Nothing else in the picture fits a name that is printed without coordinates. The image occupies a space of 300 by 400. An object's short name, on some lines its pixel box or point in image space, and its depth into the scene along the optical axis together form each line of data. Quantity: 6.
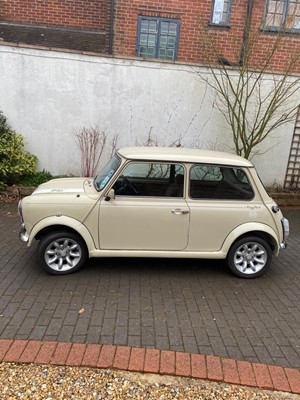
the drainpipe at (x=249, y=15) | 8.76
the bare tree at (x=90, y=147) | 7.67
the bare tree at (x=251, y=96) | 7.23
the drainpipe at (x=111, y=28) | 10.08
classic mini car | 3.99
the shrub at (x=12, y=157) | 7.21
